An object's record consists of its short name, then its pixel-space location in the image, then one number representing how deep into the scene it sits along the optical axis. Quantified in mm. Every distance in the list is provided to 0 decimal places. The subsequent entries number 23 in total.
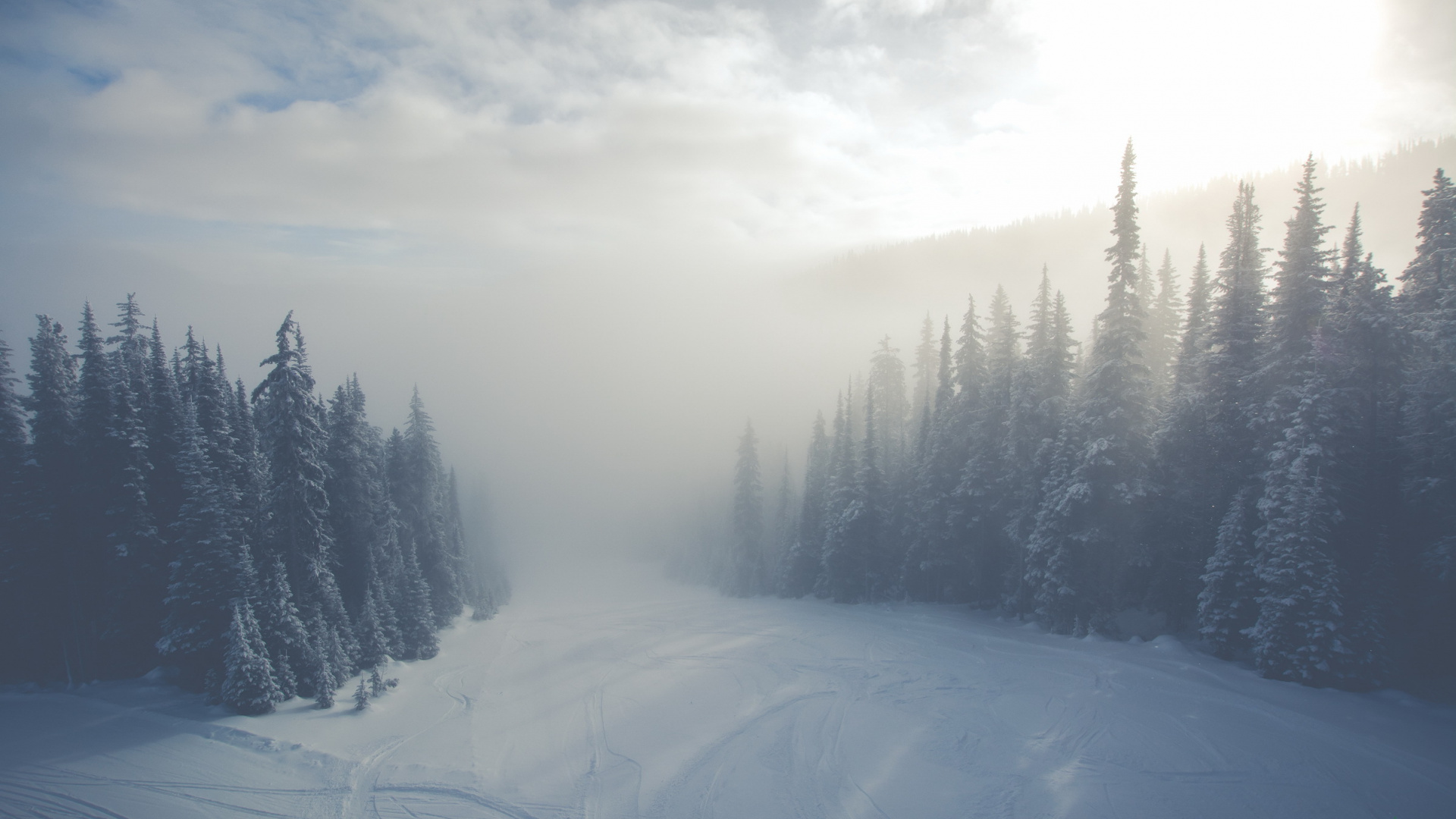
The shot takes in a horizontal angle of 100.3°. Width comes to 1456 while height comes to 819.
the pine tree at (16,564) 25250
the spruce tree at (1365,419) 20294
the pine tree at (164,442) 27547
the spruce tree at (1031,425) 33094
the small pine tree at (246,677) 20891
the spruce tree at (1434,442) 18500
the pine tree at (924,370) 62312
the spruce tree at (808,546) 52469
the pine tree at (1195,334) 28641
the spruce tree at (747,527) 61406
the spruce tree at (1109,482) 27953
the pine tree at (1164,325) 41812
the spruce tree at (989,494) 37062
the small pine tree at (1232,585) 22156
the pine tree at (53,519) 25906
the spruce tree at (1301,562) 19016
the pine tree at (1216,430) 25062
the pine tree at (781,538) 57188
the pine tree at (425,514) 42625
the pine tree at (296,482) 25188
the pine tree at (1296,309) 22719
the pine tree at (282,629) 22484
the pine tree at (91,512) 26766
